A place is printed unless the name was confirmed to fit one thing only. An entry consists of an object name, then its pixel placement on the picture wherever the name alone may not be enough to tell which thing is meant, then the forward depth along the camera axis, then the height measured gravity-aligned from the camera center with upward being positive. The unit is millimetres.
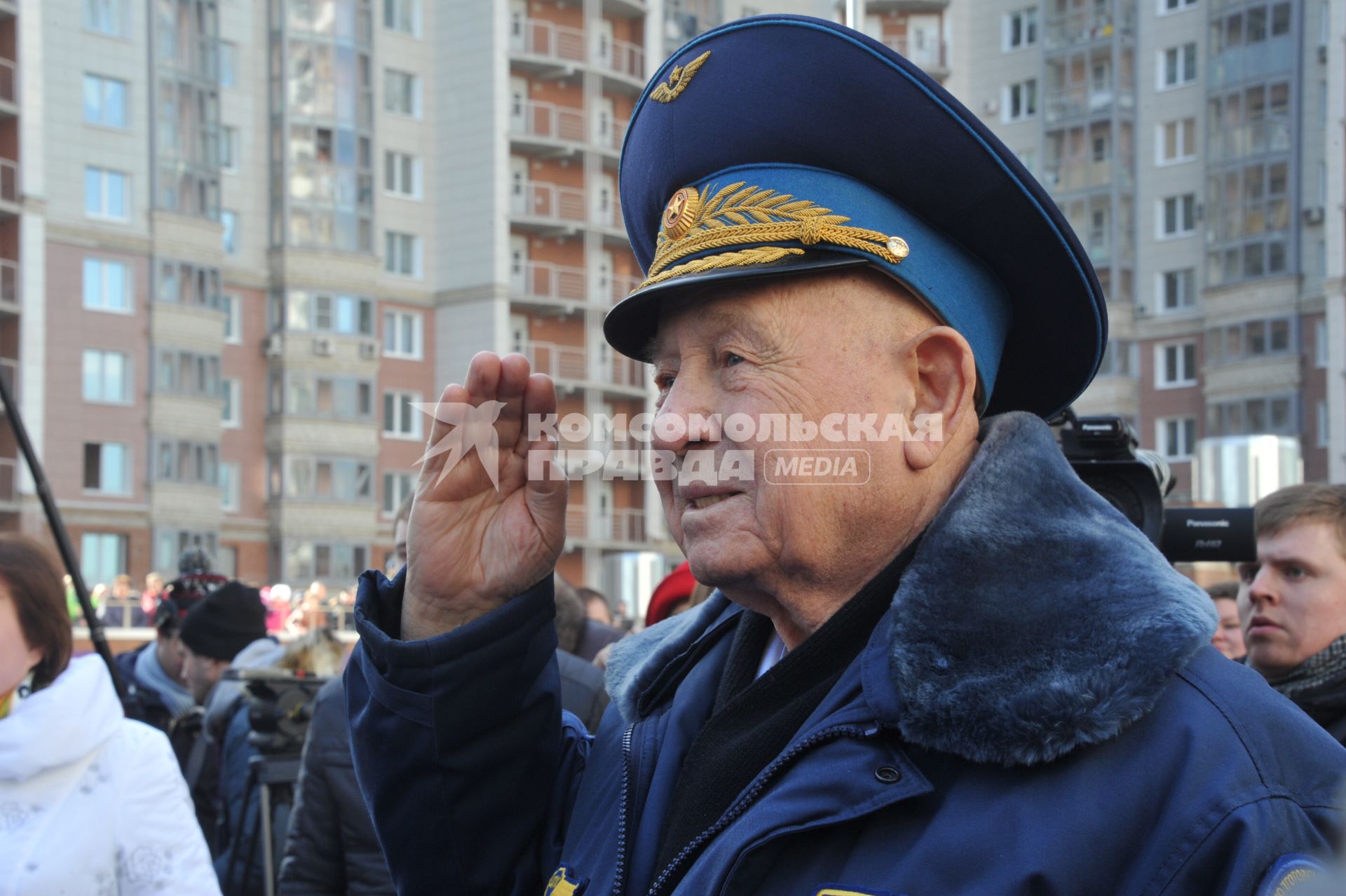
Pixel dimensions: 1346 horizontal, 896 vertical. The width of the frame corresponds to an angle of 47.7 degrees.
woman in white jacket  3104 -732
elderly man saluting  1426 -182
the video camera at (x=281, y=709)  5023 -881
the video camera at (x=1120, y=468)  2596 -39
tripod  4965 -1212
